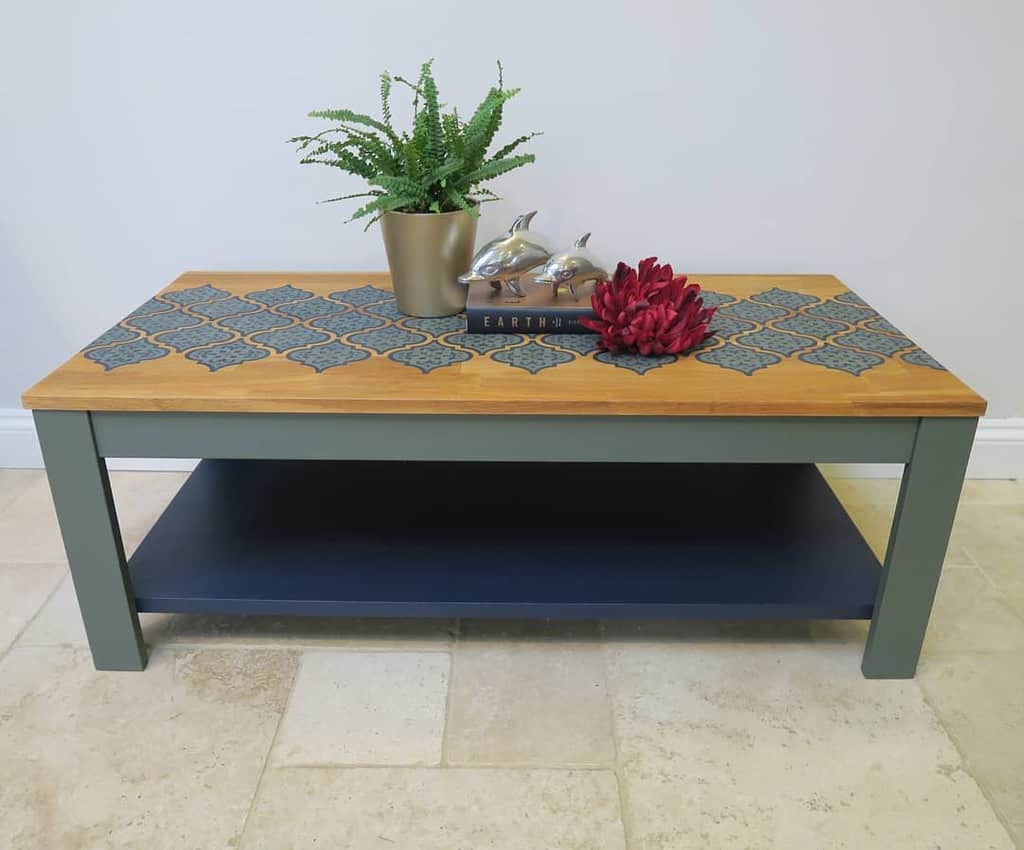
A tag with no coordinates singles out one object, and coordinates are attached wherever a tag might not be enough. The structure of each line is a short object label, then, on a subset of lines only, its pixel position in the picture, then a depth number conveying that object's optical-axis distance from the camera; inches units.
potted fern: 50.4
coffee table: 43.5
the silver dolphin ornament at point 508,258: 51.1
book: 50.8
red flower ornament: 47.1
